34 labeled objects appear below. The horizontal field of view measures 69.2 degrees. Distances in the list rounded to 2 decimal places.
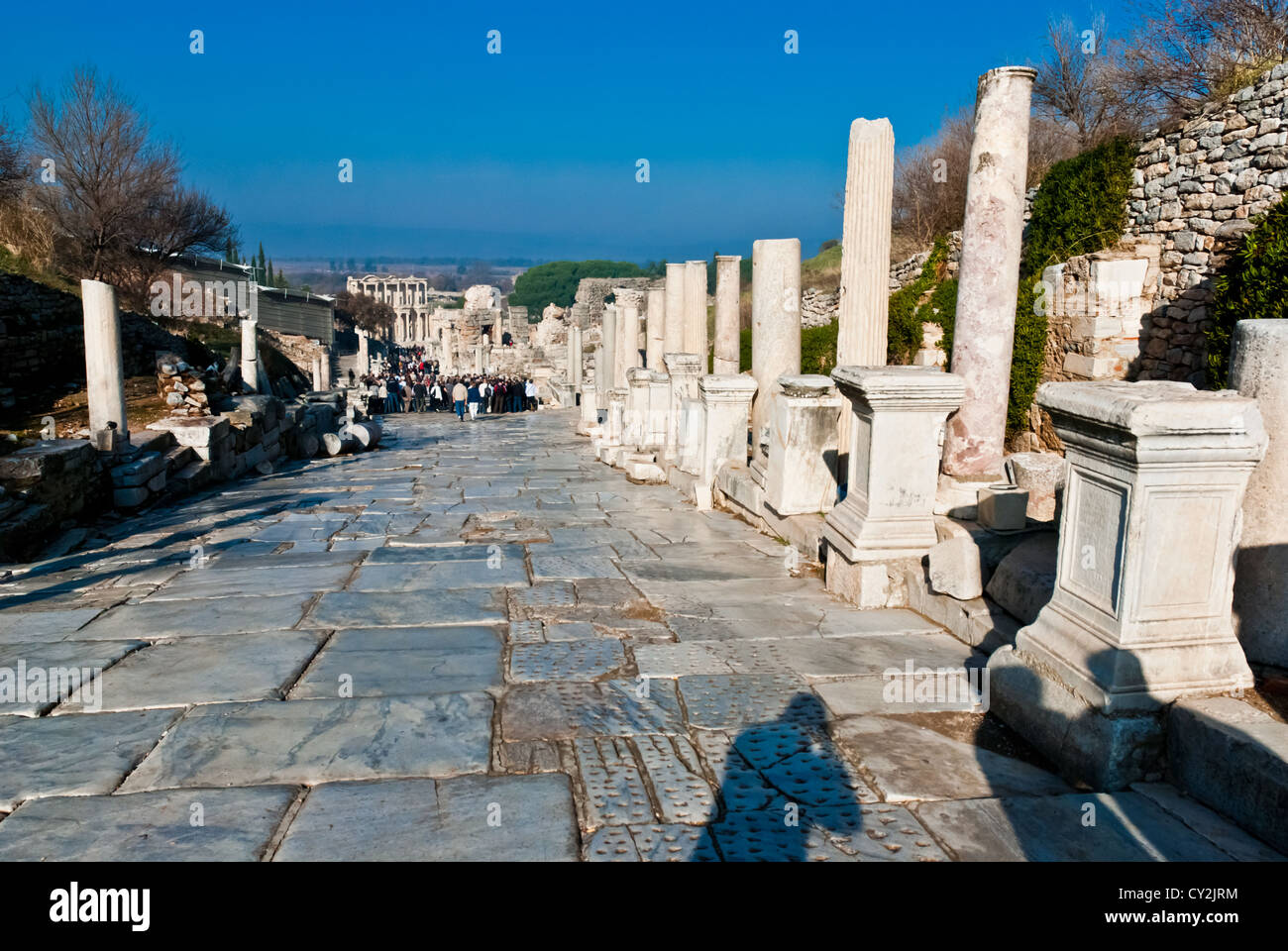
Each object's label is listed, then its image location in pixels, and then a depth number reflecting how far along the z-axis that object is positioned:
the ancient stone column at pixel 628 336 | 20.75
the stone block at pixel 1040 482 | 6.04
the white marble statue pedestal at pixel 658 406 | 12.53
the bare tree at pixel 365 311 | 71.62
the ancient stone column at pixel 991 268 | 6.89
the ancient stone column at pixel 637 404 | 13.01
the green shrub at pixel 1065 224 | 13.42
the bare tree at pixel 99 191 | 22.62
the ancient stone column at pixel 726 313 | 14.35
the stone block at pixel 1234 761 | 2.65
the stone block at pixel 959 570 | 4.64
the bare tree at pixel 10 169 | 19.25
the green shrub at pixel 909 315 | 18.23
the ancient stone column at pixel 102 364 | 10.09
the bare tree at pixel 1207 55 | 13.07
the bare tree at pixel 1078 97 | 18.03
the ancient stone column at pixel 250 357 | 16.78
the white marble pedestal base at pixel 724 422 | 9.12
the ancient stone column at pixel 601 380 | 22.30
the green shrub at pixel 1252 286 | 9.79
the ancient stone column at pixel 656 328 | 19.55
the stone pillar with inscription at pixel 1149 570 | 2.99
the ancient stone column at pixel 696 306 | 16.69
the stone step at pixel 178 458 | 10.77
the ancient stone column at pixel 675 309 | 17.03
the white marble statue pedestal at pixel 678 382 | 11.41
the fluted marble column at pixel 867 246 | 8.03
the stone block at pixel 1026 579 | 4.12
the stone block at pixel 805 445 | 6.80
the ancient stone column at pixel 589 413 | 20.16
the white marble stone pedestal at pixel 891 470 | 5.02
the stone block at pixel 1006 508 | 5.06
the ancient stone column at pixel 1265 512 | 3.23
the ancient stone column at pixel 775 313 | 9.85
